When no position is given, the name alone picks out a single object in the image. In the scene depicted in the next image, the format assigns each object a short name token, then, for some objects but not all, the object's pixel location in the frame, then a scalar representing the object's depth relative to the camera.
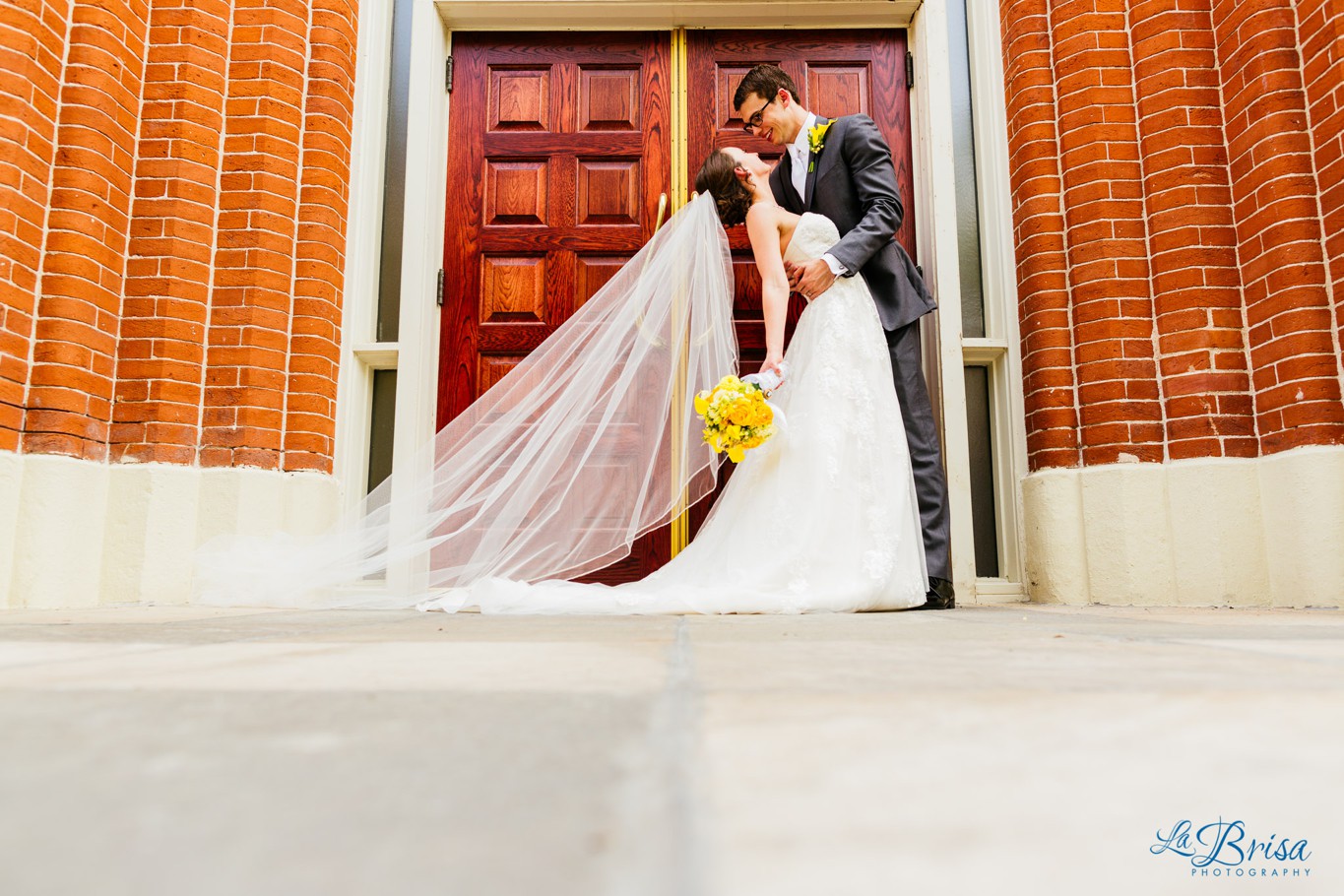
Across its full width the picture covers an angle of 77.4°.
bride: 2.79
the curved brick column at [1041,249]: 3.28
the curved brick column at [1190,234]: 3.04
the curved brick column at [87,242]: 2.89
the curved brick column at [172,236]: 3.15
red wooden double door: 3.70
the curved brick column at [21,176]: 2.74
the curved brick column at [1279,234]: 2.83
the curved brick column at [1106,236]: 3.14
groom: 3.08
